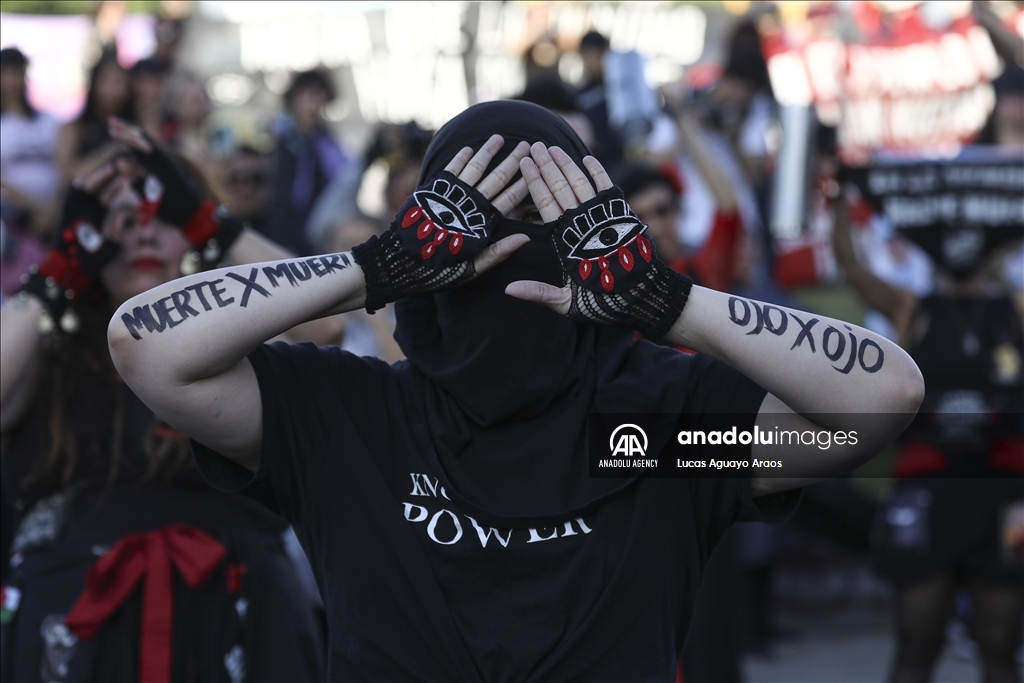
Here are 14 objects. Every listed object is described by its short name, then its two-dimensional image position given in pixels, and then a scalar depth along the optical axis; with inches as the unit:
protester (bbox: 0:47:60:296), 493.0
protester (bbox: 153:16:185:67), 676.1
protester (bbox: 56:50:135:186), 496.7
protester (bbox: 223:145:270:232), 548.4
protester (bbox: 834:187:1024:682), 402.0
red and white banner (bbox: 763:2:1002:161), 919.0
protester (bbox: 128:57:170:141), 518.6
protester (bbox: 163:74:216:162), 615.8
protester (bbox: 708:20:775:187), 564.1
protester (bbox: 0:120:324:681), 231.5
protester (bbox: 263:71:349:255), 625.3
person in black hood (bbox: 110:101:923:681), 167.5
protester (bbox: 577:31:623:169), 559.8
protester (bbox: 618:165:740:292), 374.3
